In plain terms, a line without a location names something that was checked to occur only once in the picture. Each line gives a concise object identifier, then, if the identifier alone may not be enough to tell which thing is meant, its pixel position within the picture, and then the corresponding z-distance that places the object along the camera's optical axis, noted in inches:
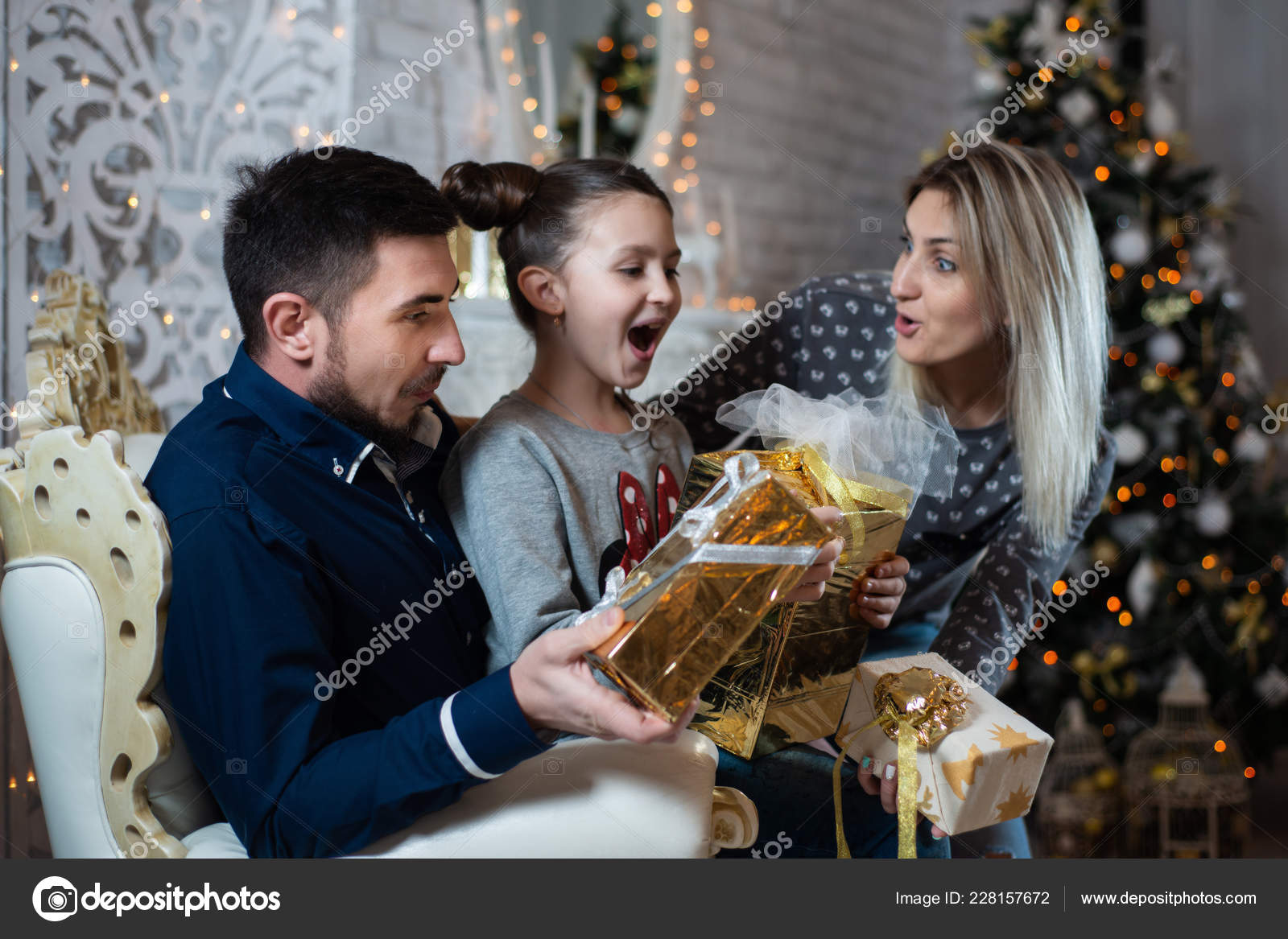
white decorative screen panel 68.5
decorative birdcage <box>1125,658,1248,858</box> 116.1
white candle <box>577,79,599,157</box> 125.8
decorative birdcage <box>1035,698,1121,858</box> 118.0
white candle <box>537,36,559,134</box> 122.2
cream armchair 41.1
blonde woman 62.2
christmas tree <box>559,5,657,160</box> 128.3
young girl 51.0
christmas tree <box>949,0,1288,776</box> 115.9
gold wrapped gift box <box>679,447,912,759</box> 46.8
